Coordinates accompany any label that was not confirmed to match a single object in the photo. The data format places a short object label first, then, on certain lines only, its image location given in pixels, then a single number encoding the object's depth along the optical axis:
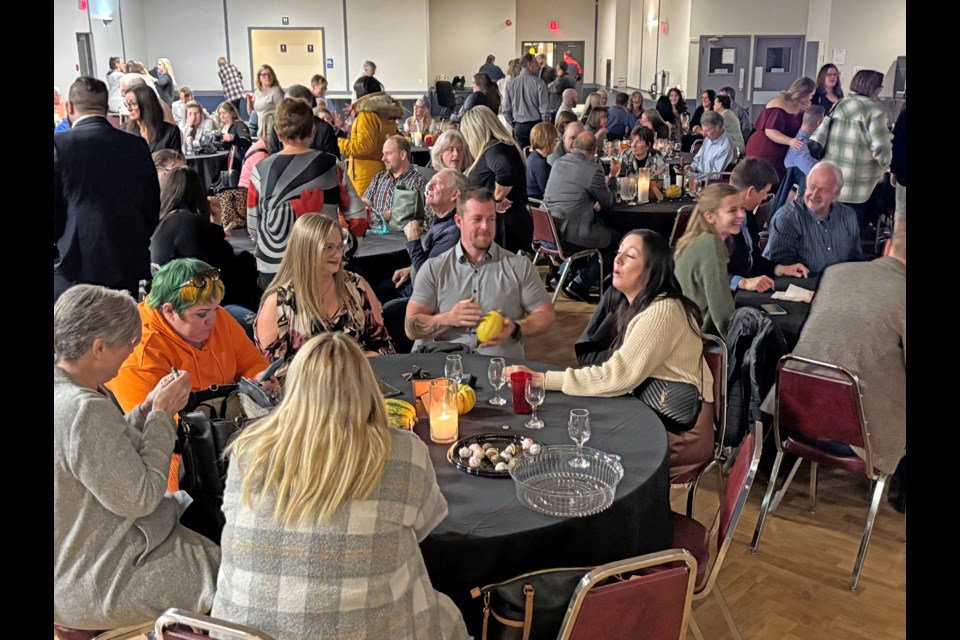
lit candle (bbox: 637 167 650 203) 7.01
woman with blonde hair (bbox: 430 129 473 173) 5.65
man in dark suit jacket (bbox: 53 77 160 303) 4.33
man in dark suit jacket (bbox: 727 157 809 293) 4.87
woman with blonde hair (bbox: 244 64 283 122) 9.78
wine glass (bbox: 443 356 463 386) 3.05
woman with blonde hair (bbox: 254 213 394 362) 3.43
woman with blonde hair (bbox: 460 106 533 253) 5.70
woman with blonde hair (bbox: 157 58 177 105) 12.68
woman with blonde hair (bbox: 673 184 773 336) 4.19
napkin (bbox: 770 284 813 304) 4.30
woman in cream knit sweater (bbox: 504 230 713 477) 3.09
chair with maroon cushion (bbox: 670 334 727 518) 3.32
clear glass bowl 2.32
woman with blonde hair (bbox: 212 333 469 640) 1.87
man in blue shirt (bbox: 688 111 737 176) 8.15
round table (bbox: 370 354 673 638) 2.22
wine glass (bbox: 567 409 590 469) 2.56
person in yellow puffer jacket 6.19
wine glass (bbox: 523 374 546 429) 2.85
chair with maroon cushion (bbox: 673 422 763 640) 2.43
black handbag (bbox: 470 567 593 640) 2.09
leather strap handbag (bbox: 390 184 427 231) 5.36
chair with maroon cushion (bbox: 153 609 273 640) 1.79
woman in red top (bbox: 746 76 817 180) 8.04
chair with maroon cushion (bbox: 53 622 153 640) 2.25
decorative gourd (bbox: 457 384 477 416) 2.94
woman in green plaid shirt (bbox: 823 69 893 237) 6.48
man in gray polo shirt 3.81
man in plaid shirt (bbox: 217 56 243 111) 14.16
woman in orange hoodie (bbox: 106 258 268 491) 2.95
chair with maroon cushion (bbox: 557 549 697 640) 1.95
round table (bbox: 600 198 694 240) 6.64
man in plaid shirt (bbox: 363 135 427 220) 5.54
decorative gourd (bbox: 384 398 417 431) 2.77
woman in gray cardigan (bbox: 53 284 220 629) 2.12
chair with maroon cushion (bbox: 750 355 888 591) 3.23
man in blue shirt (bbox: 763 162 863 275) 5.02
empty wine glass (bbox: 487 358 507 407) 3.02
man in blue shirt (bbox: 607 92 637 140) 11.54
